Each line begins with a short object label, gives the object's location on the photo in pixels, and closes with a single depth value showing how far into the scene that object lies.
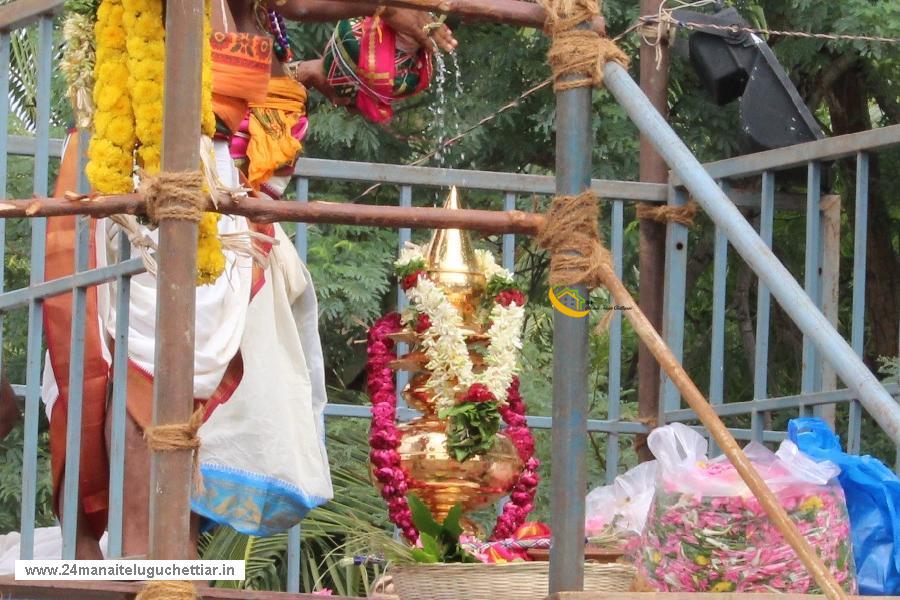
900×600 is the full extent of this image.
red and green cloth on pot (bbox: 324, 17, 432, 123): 8.73
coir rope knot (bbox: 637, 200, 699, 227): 10.57
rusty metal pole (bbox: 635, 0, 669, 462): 10.73
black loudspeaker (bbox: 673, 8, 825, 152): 10.60
